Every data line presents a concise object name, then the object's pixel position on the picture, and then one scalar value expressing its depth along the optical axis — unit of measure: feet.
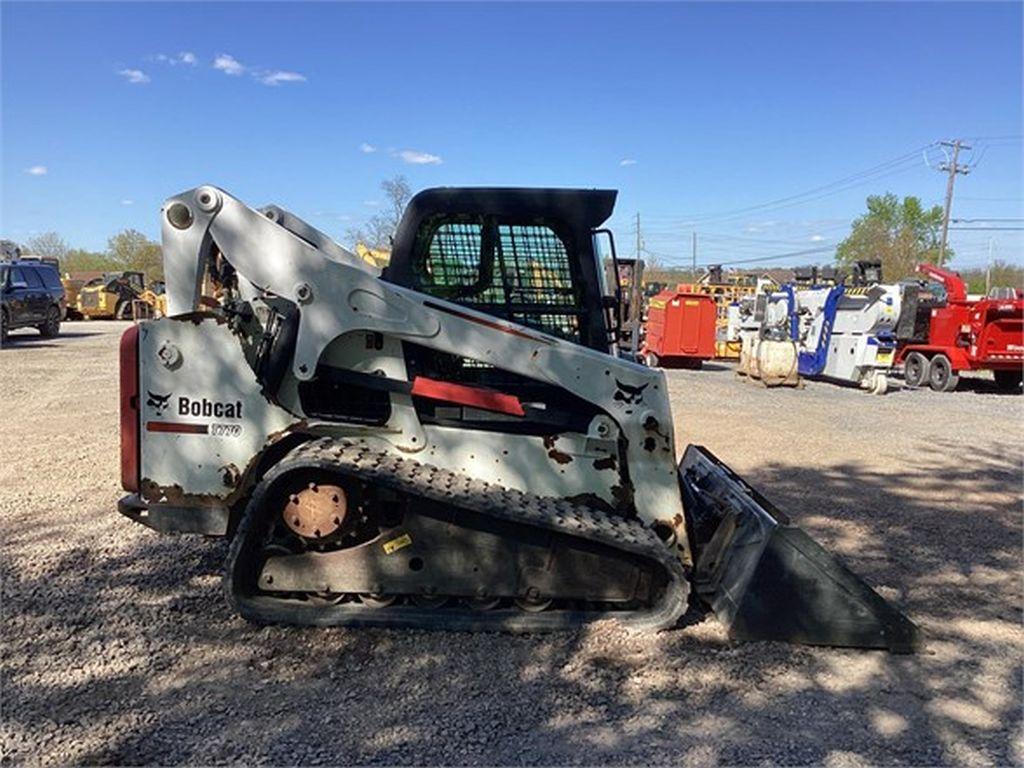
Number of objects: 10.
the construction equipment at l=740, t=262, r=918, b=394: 48.42
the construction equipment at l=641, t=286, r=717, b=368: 57.11
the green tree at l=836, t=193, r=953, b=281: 174.81
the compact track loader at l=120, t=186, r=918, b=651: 12.14
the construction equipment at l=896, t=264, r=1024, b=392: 47.73
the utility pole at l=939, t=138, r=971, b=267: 147.84
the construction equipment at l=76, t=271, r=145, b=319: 100.78
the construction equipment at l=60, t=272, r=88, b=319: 103.65
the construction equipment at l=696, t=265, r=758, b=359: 63.82
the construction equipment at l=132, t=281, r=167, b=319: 91.30
